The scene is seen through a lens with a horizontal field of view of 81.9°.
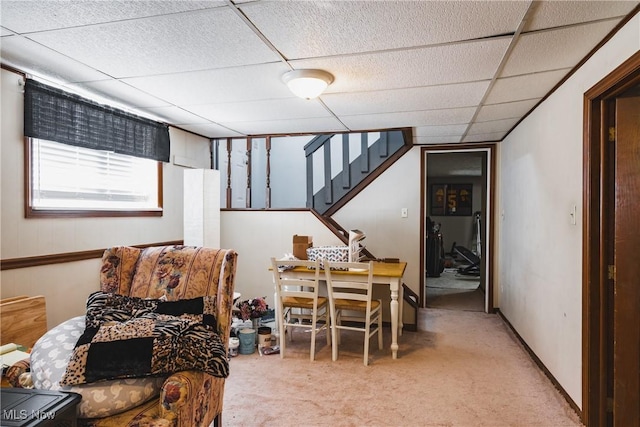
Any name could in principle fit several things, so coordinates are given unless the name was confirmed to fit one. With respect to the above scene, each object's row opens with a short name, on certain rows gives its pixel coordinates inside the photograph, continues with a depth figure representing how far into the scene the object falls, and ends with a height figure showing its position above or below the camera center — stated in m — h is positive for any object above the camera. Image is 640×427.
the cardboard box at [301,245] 3.80 -0.33
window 2.64 +0.26
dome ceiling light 2.42 +0.88
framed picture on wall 8.63 +0.34
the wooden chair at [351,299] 3.05 -0.75
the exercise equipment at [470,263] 7.60 -1.04
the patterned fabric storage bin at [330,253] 3.58 -0.40
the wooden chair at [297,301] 3.17 -0.80
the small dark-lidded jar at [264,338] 3.39 -1.15
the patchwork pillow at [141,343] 1.42 -0.53
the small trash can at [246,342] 3.34 -1.17
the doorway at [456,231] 4.93 -0.40
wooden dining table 3.17 -0.57
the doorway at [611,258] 1.98 -0.25
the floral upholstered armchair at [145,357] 1.41 -0.58
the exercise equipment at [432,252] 7.24 -0.78
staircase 4.91 +0.63
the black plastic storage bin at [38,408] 1.10 -0.62
